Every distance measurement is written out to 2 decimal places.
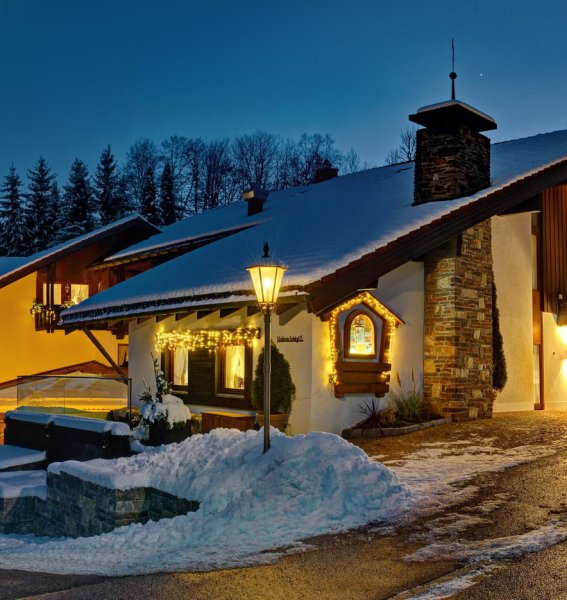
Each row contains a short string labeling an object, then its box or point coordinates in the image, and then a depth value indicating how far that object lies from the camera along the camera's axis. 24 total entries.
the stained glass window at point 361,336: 14.24
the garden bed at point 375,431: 13.71
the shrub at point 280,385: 13.95
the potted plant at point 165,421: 13.81
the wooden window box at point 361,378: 14.06
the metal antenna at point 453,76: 16.12
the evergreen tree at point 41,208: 48.34
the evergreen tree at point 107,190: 48.69
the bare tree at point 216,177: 50.41
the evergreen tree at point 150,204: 48.81
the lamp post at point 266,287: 9.77
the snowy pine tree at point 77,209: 43.97
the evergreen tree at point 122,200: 48.75
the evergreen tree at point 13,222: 47.81
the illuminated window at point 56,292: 26.95
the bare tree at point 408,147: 45.73
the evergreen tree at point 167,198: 48.94
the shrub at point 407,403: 14.72
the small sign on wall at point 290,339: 13.91
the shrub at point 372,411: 14.19
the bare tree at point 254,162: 50.66
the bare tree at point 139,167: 53.34
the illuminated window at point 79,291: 27.12
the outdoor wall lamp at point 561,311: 18.75
